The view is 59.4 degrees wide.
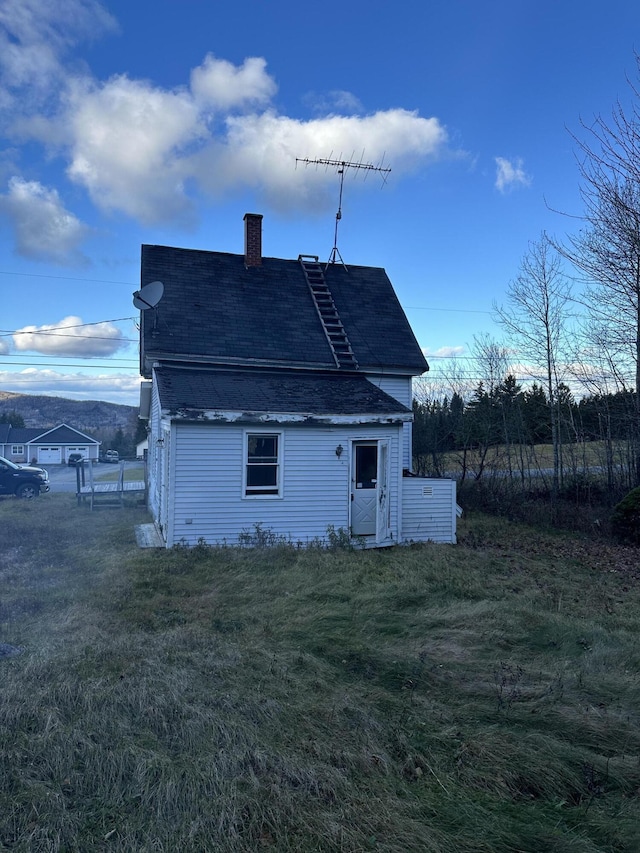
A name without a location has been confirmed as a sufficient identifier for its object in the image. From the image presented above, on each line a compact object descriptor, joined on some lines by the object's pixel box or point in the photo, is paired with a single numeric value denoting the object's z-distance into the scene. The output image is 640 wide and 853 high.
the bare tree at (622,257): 12.26
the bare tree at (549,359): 21.36
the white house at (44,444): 62.41
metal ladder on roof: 15.37
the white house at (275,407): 11.30
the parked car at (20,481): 20.83
